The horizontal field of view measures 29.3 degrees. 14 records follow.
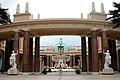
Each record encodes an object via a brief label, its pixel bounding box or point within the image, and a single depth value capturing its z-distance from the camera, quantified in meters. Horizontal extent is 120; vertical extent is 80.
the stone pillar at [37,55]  40.97
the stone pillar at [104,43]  34.60
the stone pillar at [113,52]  42.78
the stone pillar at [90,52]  39.93
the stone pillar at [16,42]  34.99
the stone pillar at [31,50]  40.62
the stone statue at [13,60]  31.20
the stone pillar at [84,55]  40.88
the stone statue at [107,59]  30.55
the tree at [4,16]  31.67
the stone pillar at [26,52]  34.50
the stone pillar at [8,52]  42.76
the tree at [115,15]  31.86
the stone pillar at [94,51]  34.03
